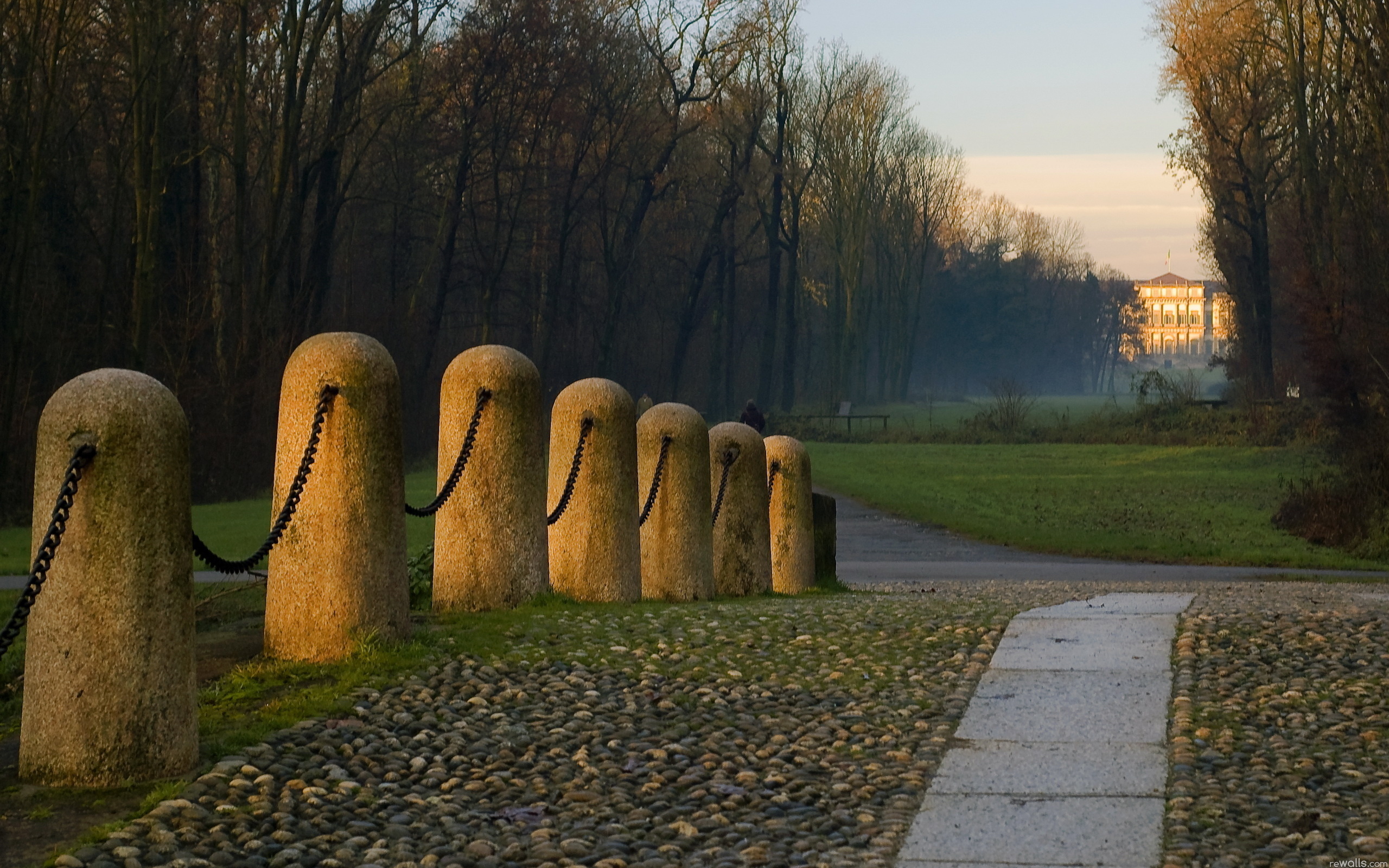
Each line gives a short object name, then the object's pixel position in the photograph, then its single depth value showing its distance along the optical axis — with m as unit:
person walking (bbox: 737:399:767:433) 38.25
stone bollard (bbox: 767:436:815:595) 13.63
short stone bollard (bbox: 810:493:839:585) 14.63
